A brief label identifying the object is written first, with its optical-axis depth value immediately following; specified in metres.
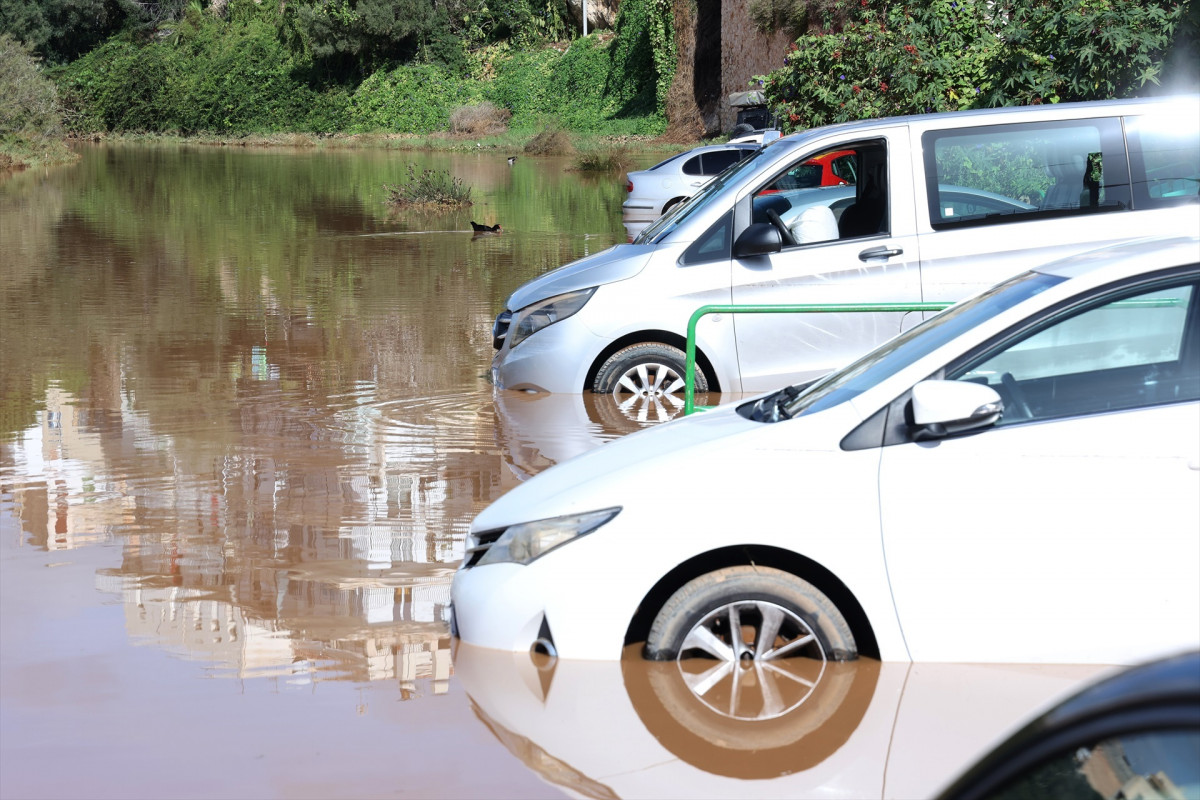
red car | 11.59
